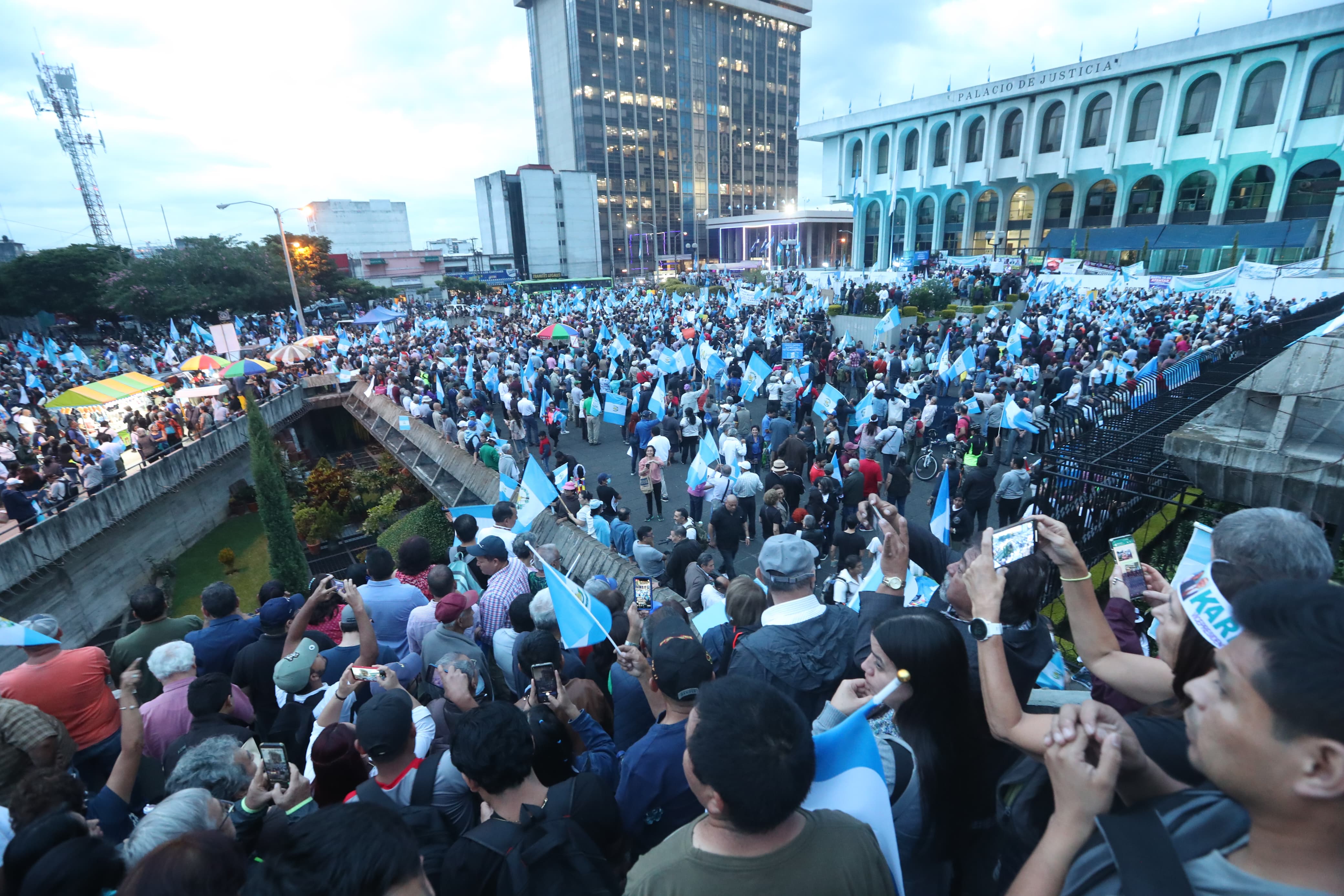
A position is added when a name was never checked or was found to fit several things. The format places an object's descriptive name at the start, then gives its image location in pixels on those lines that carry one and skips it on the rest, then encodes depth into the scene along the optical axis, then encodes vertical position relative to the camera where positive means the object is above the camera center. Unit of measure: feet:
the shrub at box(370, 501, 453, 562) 43.11 -18.48
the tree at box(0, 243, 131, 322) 123.75 -0.17
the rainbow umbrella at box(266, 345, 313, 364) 69.31 -9.14
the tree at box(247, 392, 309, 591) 37.29 -14.01
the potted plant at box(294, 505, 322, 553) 48.96 -19.41
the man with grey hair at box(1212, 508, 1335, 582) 6.70 -3.39
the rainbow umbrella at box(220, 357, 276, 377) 62.85 -9.51
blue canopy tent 101.55 -7.77
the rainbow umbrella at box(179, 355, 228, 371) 60.44 -8.44
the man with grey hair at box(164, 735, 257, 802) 8.82 -6.95
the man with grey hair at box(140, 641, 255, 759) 12.01 -8.11
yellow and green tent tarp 45.98 -8.64
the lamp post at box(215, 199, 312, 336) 71.46 -1.53
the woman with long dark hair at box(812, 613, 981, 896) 6.78 -5.38
